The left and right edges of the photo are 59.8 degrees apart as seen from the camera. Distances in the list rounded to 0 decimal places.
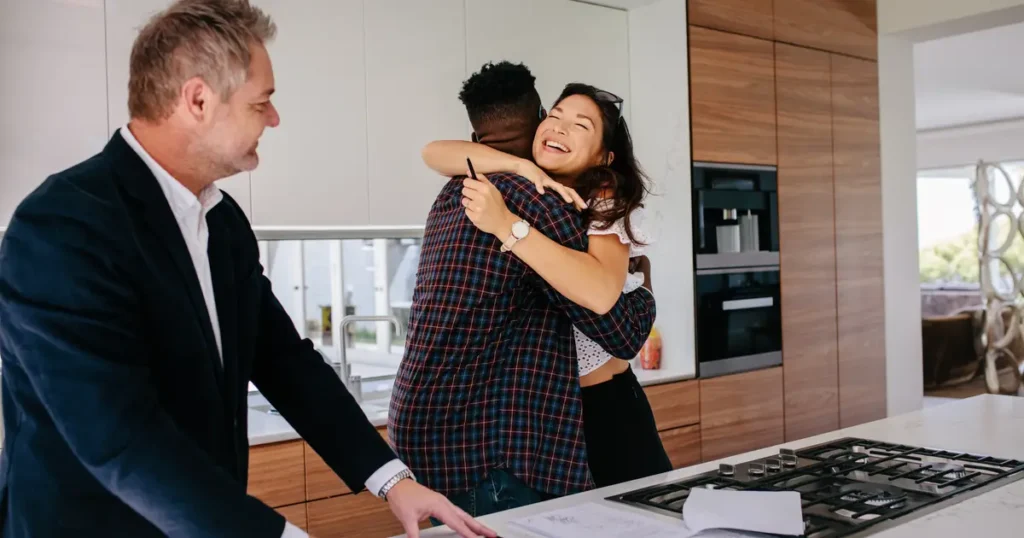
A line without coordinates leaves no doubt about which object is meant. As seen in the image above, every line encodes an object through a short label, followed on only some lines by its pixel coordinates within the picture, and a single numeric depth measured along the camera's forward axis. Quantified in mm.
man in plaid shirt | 1604
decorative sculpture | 7141
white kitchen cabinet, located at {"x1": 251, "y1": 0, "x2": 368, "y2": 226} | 2881
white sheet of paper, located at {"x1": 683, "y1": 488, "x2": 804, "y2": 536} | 1316
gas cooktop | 1420
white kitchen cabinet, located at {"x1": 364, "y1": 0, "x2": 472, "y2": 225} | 3104
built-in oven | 3834
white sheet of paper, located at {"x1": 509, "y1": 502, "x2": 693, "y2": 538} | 1315
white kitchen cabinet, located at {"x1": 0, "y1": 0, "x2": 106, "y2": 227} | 2443
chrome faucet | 2997
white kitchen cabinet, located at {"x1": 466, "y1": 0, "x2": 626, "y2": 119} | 3391
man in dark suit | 937
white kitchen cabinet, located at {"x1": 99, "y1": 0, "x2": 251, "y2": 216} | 2605
